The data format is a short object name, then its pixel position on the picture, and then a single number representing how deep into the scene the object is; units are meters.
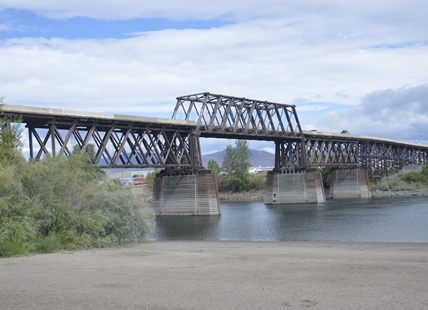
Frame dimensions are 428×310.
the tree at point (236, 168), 161.25
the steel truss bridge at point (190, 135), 64.81
